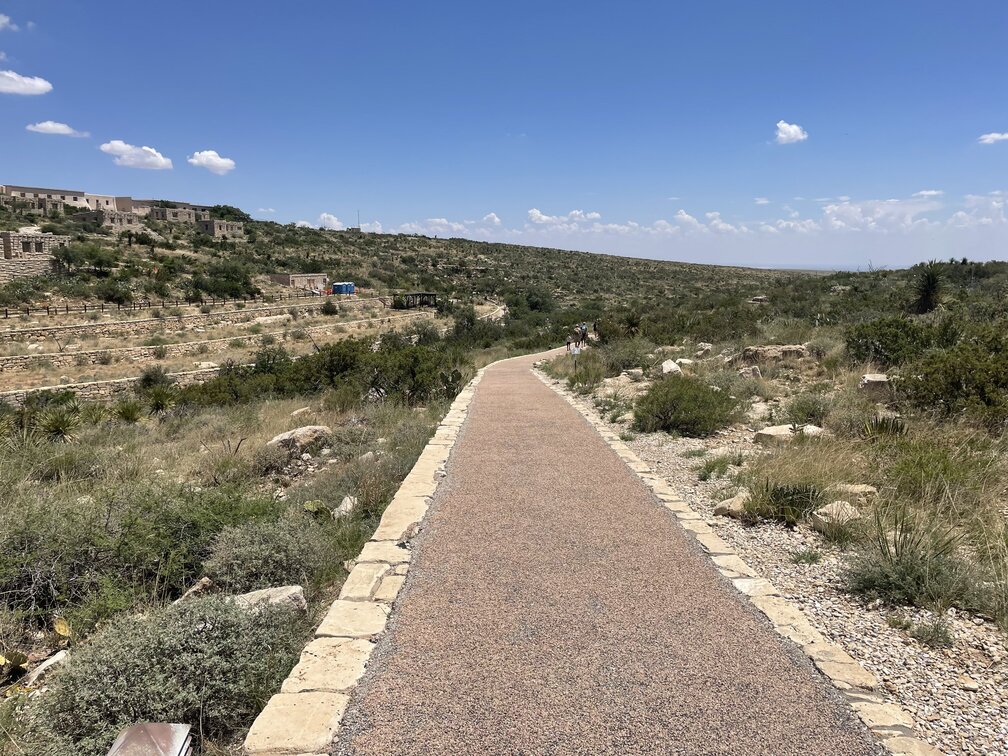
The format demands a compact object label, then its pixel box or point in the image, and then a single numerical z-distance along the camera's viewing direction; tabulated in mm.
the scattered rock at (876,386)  8680
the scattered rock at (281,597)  3424
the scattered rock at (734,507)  5129
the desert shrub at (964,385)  6586
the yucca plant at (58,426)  10320
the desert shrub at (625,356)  14750
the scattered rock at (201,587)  3812
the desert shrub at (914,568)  3523
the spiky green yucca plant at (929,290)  19016
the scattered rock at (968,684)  2786
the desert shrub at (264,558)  3963
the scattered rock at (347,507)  5492
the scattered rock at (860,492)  4984
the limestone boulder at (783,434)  7031
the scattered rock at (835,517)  4562
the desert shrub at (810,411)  8062
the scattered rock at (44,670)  3186
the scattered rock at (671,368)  12348
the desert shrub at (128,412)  13289
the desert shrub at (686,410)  8344
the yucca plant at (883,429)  6496
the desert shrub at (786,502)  4957
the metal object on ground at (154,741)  2254
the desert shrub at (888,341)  11000
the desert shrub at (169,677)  2518
